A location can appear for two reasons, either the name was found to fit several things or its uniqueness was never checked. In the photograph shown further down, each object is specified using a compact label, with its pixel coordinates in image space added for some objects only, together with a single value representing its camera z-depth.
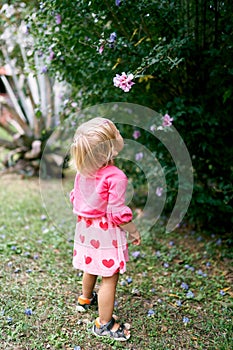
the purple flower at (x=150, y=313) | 2.65
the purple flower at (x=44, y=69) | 3.52
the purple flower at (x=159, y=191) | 3.62
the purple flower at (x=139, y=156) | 3.95
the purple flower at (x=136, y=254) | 3.48
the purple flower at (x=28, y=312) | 2.52
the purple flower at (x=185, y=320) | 2.58
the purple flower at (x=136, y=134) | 3.85
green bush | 2.95
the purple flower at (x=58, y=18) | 3.20
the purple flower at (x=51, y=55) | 3.34
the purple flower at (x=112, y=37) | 2.76
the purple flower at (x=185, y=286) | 3.00
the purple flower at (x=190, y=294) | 2.88
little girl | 2.23
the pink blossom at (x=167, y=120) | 3.10
